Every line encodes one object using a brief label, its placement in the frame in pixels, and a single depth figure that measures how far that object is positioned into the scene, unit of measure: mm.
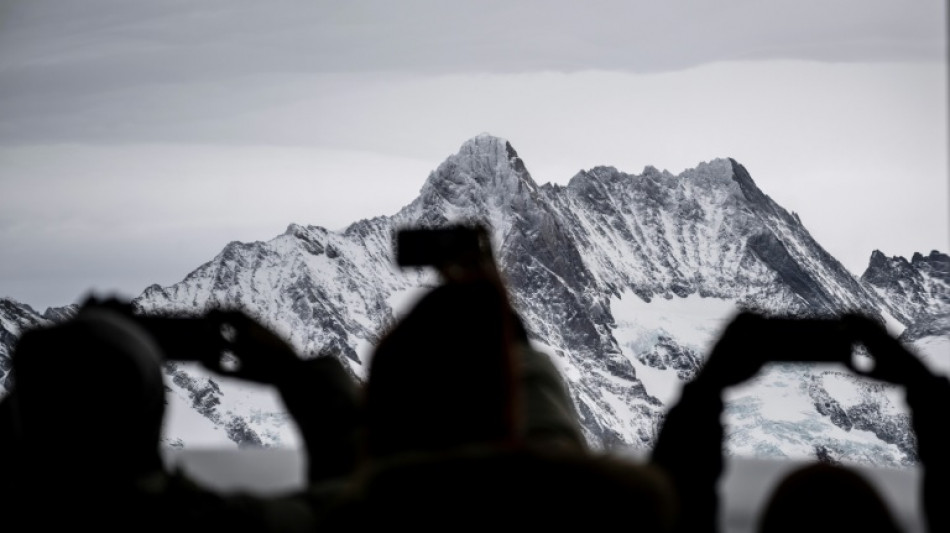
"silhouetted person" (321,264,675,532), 7399
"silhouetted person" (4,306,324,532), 7819
